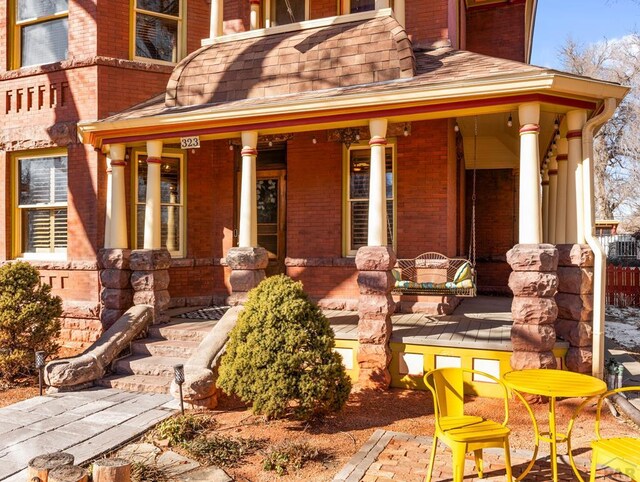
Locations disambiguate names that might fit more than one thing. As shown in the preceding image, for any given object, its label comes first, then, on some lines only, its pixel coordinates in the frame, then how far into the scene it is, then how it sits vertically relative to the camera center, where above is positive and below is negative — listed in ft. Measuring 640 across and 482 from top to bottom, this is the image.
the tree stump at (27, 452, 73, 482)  10.45 -5.01
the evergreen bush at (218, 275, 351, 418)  16.29 -4.19
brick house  20.02 +4.69
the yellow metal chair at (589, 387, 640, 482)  10.19 -4.81
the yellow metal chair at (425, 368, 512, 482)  11.48 -4.78
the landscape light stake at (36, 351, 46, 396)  20.17 -5.17
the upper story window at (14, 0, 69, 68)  30.96 +13.86
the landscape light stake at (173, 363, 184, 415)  17.37 -4.90
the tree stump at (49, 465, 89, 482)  10.16 -5.05
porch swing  22.63 -1.94
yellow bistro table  12.26 -3.99
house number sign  25.27 +5.23
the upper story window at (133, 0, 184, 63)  31.14 +14.03
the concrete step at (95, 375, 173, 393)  20.57 -6.27
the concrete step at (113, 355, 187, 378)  21.62 -5.76
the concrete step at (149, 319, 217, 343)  23.50 -4.53
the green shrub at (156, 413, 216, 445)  15.71 -6.41
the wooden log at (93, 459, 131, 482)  11.06 -5.39
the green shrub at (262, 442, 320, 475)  13.71 -6.42
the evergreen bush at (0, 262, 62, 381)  22.08 -3.72
